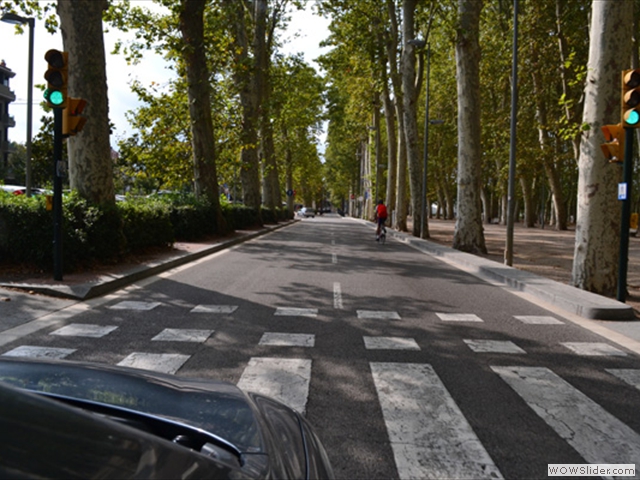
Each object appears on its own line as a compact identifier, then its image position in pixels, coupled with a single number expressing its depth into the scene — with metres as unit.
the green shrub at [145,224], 12.95
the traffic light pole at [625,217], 8.87
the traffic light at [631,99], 8.55
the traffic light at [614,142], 8.95
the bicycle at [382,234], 23.25
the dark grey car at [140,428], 1.23
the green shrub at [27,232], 9.90
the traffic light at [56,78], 8.72
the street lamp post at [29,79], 17.14
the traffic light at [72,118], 8.99
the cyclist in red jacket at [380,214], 22.42
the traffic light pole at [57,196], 8.94
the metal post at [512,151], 14.62
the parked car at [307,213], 74.21
